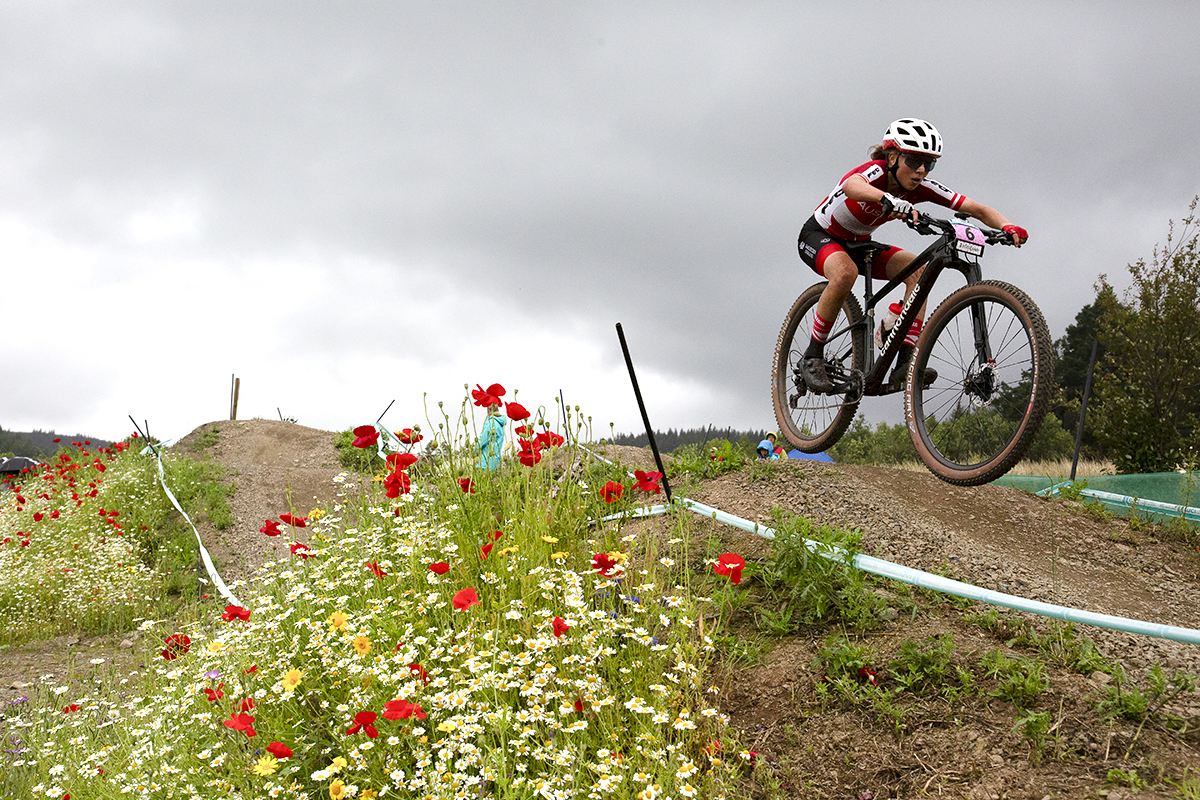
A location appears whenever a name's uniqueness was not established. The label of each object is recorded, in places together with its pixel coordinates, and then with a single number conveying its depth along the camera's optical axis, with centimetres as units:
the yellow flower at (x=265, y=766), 246
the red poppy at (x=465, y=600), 266
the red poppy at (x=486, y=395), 388
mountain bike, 426
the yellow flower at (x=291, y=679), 270
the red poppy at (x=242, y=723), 262
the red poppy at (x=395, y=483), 383
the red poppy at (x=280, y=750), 249
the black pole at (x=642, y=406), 445
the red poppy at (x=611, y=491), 364
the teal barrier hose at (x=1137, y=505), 600
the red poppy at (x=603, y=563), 308
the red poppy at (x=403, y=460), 375
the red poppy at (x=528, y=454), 397
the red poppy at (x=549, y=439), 400
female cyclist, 502
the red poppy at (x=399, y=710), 238
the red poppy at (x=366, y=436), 363
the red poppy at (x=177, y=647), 424
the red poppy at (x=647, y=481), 390
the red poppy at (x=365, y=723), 246
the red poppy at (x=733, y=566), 320
